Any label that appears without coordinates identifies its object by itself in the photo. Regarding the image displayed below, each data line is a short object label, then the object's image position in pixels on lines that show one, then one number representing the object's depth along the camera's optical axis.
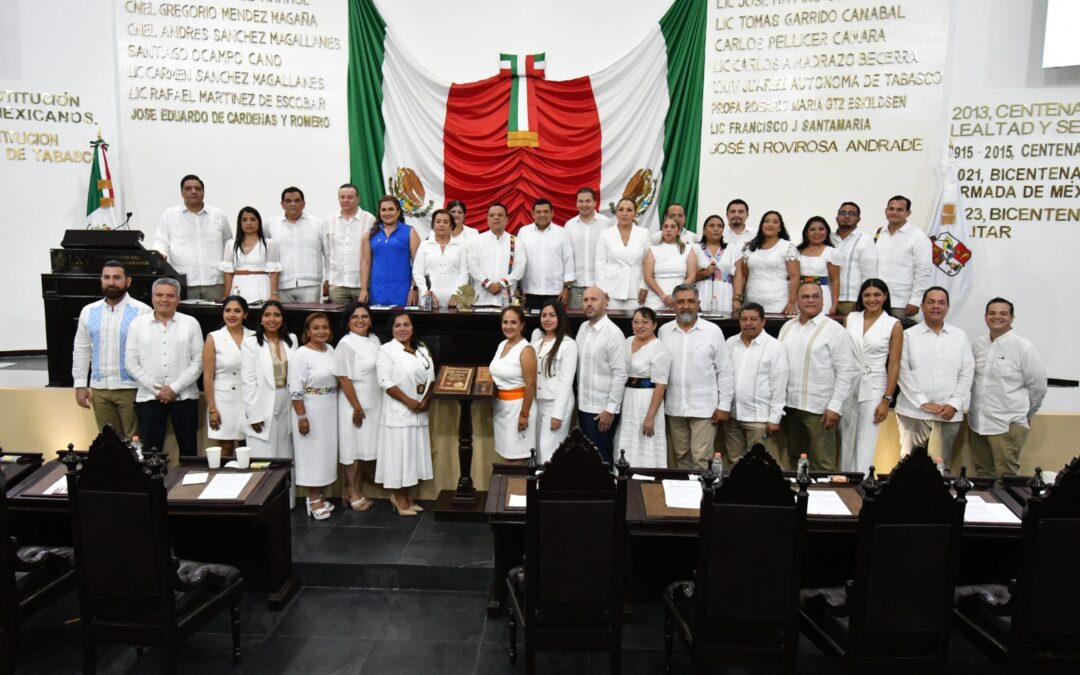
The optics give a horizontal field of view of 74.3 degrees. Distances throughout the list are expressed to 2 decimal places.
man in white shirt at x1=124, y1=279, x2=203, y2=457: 5.14
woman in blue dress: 6.57
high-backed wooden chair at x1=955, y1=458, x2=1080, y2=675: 2.79
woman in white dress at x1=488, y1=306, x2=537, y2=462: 5.04
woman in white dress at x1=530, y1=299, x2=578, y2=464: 5.05
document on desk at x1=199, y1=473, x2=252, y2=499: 3.72
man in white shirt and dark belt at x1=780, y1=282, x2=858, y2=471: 4.95
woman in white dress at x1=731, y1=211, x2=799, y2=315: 5.87
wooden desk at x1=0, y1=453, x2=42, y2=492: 3.93
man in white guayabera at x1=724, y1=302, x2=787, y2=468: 4.93
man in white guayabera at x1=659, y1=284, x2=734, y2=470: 4.99
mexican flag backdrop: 8.09
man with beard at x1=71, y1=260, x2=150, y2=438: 5.27
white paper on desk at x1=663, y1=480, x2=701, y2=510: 3.60
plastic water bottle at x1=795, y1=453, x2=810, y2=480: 3.26
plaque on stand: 5.04
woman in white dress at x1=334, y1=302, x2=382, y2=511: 5.06
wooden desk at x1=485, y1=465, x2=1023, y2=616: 3.71
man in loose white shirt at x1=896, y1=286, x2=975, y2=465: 5.07
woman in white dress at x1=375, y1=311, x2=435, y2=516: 5.02
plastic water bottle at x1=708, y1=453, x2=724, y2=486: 3.49
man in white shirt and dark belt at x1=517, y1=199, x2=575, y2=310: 6.81
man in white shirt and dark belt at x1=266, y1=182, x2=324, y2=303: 6.74
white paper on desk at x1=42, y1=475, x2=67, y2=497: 3.71
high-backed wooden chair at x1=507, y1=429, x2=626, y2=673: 2.89
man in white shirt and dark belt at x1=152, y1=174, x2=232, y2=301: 6.59
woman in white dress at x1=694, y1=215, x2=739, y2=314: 6.26
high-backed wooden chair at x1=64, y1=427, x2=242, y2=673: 2.93
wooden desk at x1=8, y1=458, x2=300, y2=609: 4.10
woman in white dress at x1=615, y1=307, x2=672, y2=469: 4.99
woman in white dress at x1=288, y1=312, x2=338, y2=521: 4.95
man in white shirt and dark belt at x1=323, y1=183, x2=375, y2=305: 6.76
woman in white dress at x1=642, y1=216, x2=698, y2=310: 6.11
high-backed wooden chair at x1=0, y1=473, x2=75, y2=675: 3.06
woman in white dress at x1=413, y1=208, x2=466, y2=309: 6.36
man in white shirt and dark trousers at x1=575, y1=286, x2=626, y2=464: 5.01
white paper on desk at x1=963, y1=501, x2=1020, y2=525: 3.52
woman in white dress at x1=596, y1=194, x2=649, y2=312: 6.25
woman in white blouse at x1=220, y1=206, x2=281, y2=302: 6.24
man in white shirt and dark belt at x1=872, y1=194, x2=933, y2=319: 6.48
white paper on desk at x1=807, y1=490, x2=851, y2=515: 3.52
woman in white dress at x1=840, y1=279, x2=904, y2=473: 5.13
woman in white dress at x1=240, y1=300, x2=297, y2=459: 4.96
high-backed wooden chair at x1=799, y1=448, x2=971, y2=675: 2.73
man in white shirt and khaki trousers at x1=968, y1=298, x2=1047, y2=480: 5.06
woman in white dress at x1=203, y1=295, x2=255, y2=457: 5.04
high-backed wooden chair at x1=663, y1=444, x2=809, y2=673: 2.80
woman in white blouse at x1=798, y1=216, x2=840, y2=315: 5.97
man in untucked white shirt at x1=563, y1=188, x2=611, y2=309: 7.01
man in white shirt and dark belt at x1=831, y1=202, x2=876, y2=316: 6.42
